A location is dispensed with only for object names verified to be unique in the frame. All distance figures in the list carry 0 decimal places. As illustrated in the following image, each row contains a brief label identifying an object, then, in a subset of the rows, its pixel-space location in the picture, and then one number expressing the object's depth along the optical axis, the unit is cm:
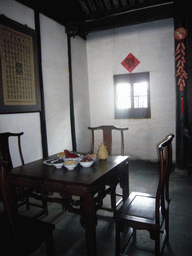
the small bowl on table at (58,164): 178
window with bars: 450
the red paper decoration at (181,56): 343
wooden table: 140
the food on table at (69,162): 174
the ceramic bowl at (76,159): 186
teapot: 199
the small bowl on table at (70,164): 172
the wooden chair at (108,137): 264
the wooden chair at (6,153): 222
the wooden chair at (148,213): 135
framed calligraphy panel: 265
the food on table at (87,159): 179
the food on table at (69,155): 187
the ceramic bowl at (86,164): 177
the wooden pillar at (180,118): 348
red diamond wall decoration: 451
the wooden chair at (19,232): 115
